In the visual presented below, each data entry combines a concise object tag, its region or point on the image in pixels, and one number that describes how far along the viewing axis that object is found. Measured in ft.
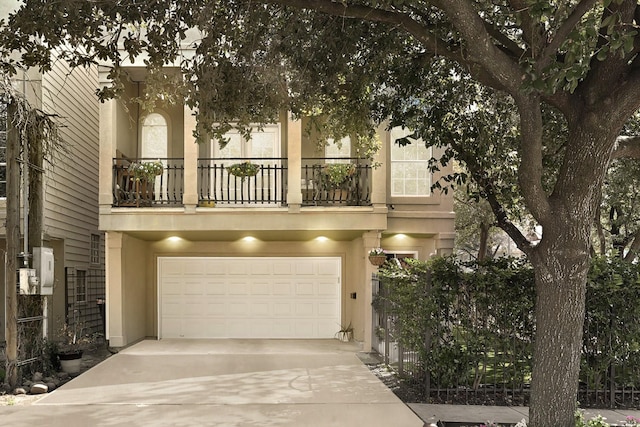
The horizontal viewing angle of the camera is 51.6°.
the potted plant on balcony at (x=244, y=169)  43.88
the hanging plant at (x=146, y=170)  43.91
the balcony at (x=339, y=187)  45.61
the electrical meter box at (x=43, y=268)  32.48
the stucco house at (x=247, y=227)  44.60
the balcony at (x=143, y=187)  44.96
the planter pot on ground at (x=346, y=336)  49.96
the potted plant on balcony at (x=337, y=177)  44.70
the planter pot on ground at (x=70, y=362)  35.09
